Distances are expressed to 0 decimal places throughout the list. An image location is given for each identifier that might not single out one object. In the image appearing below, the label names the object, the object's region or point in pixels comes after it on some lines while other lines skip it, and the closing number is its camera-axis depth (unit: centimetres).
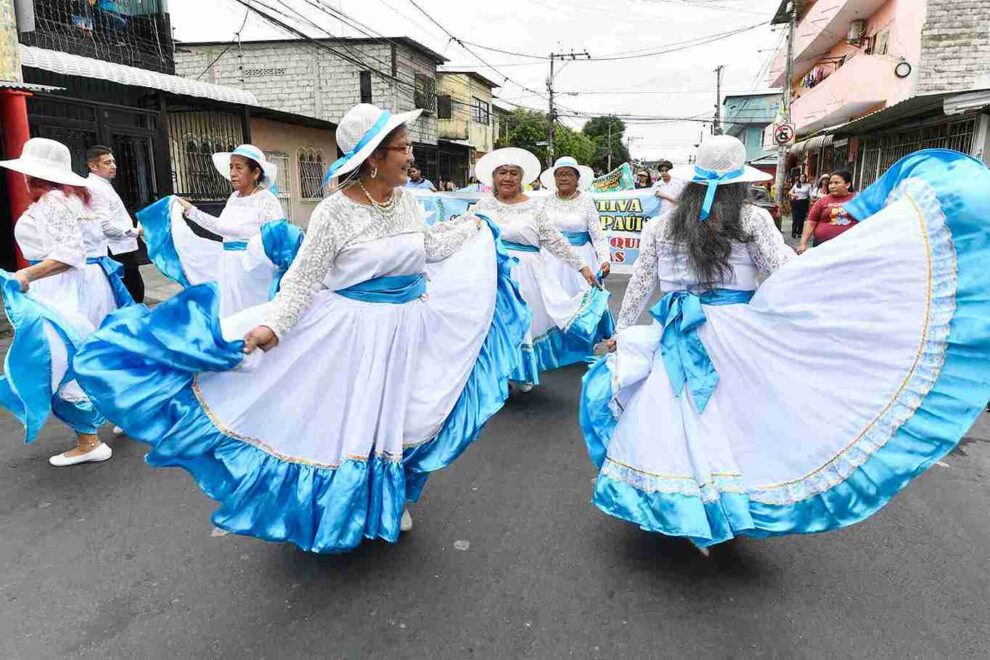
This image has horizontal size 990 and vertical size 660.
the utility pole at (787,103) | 2089
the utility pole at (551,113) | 3950
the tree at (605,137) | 7156
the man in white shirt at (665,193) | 326
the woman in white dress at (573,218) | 590
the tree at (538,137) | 4650
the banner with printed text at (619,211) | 956
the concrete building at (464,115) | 3519
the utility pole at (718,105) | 5328
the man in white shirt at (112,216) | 464
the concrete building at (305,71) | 2722
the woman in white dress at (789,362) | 244
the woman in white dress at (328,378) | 249
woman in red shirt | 745
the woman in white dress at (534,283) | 530
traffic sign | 1898
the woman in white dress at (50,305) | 368
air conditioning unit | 2353
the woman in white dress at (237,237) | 537
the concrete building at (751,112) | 6582
